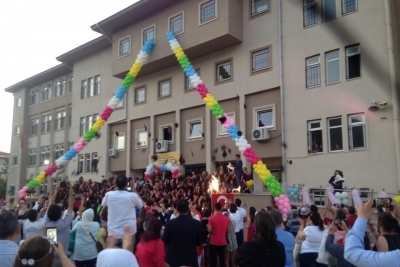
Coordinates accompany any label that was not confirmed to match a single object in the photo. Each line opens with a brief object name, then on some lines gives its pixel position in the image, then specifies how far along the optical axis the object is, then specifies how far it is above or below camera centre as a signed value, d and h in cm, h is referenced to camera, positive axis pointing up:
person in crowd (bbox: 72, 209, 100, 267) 778 -141
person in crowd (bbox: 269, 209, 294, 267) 584 -102
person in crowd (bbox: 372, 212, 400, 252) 398 -69
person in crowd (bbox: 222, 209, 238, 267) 1014 -188
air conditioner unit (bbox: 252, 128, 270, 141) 1992 +174
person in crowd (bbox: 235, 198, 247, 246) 1136 -146
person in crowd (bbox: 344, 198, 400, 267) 293 -61
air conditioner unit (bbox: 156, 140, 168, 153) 2556 +150
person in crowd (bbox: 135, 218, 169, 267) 584 -115
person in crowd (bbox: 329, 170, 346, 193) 1587 -45
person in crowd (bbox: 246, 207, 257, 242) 989 -135
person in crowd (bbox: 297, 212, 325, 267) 705 -126
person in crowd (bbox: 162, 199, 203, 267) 651 -111
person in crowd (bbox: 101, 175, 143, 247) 671 -63
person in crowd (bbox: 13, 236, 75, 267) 285 -59
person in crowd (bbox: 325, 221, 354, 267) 496 -98
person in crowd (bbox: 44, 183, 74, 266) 681 -87
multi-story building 1675 +417
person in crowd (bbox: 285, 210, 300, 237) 945 -133
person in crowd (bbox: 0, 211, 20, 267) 374 -66
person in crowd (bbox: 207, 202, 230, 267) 973 -147
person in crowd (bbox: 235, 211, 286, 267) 448 -90
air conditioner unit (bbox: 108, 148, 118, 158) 2925 +122
